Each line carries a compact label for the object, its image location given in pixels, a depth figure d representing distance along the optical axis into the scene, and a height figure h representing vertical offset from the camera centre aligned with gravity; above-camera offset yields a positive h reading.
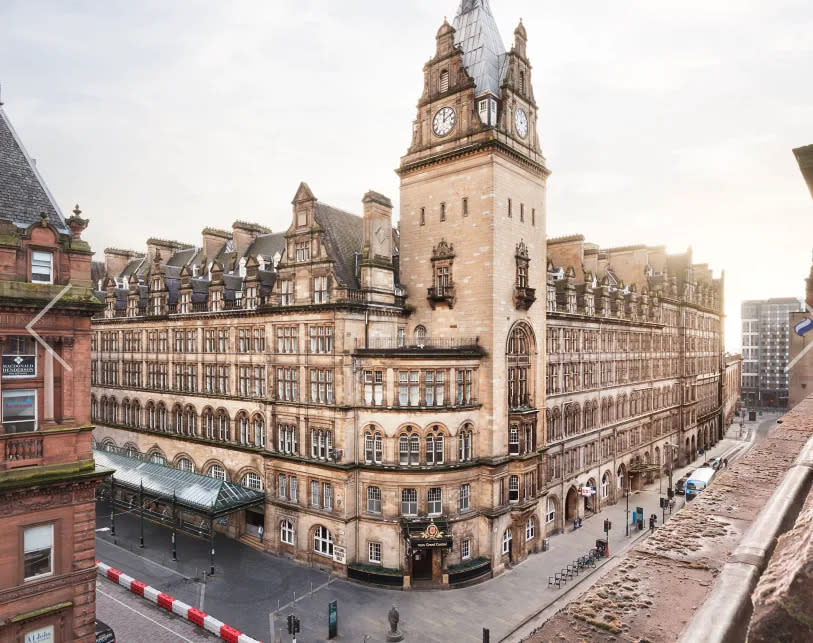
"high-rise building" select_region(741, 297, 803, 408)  130.38 -4.22
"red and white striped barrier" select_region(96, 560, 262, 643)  26.02 -14.58
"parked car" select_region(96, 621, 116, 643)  23.53 -13.23
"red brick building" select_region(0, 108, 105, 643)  18.34 -3.31
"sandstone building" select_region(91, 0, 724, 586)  33.47 -1.66
